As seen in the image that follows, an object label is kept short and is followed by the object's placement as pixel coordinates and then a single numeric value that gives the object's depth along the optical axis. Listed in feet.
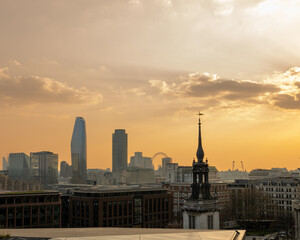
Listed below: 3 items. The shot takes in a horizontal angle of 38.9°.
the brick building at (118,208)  418.31
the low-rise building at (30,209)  359.66
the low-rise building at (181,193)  526.16
